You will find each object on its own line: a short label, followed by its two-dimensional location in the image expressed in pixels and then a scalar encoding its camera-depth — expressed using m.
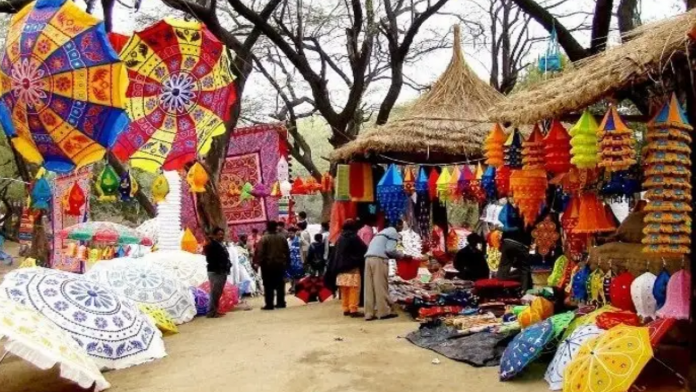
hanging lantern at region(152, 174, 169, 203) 10.37
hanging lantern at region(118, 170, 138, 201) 10.10
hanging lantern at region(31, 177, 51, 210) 12.46
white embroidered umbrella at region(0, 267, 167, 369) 6.78
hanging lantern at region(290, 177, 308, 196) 16.38
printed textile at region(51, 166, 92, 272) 16.06
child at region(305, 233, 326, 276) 13.38
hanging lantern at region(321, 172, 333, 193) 15.73
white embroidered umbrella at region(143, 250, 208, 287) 11.23
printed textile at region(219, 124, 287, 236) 15.52
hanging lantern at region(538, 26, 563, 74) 8.79
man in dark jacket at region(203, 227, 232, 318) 10.51
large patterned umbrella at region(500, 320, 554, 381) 5.79
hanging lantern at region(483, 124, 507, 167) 7.41
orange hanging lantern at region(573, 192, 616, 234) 6.86
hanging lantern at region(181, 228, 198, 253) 14.65
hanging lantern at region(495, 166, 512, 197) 7.73
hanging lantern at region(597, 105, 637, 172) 5.38
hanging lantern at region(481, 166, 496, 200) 9.14
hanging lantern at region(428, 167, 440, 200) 10.46
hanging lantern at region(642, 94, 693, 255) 5.06
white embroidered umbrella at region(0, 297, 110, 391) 4.98
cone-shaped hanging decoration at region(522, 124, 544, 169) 6.69
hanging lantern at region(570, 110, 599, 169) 5.75
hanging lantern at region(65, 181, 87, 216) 13.67
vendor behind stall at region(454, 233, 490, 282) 10.33
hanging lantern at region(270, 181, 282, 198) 15.46
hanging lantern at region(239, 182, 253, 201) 15.45
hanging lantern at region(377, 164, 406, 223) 10.45
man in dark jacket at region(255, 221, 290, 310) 11.28
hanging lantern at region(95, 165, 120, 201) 9.52
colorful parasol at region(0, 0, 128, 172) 5.72
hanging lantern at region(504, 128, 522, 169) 7.01
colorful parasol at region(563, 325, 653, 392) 4.83
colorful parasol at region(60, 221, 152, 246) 15.47
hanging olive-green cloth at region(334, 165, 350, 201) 11.40
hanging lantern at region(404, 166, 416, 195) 10.77
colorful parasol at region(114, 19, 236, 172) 7.29
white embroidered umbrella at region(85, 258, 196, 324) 9.44
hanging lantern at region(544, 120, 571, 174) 6.38
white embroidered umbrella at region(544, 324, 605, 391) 5.52
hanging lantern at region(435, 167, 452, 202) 10.03
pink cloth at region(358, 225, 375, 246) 11.22
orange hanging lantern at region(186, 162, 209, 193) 10.79
